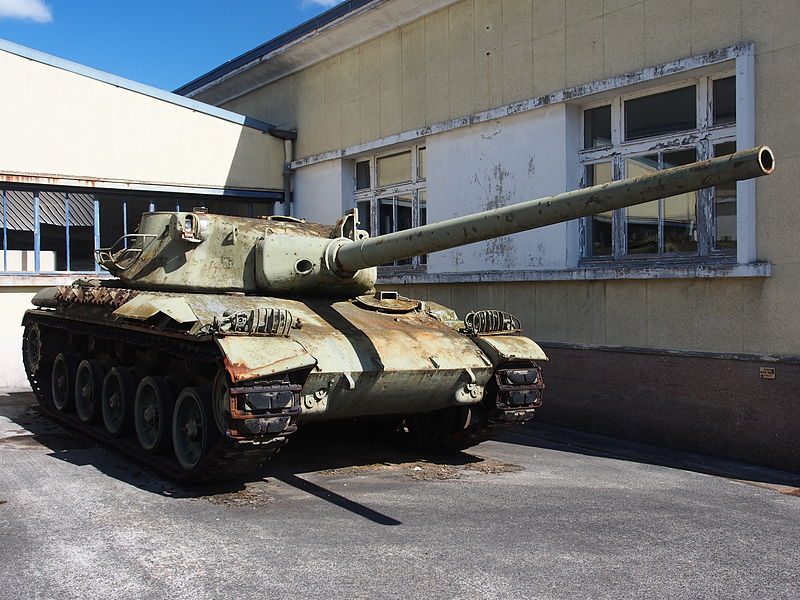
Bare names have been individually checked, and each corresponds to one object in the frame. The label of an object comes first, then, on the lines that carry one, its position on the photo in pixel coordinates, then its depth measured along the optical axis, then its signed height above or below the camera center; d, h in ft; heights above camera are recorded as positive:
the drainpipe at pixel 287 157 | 53.62 +9.32
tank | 20.47 -1.35
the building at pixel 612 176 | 28.27 +5.35
